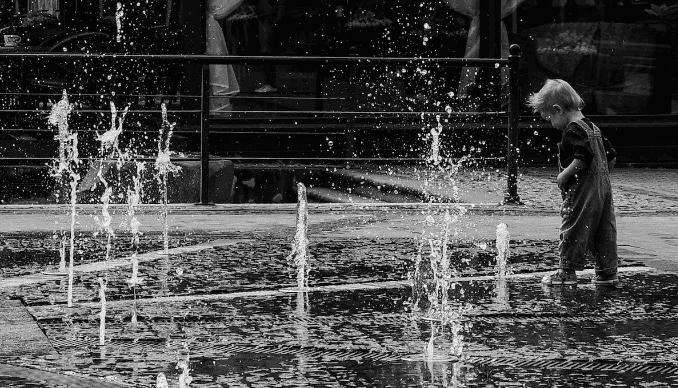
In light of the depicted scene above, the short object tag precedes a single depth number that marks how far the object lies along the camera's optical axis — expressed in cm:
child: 1415
